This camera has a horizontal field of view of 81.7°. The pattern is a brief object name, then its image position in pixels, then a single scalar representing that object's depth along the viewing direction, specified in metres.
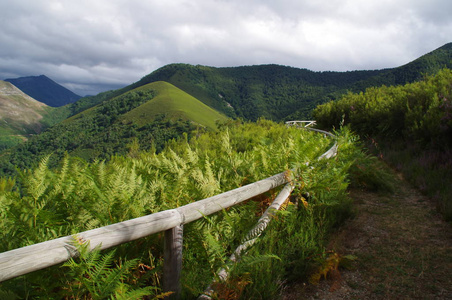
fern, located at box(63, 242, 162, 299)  1.46
